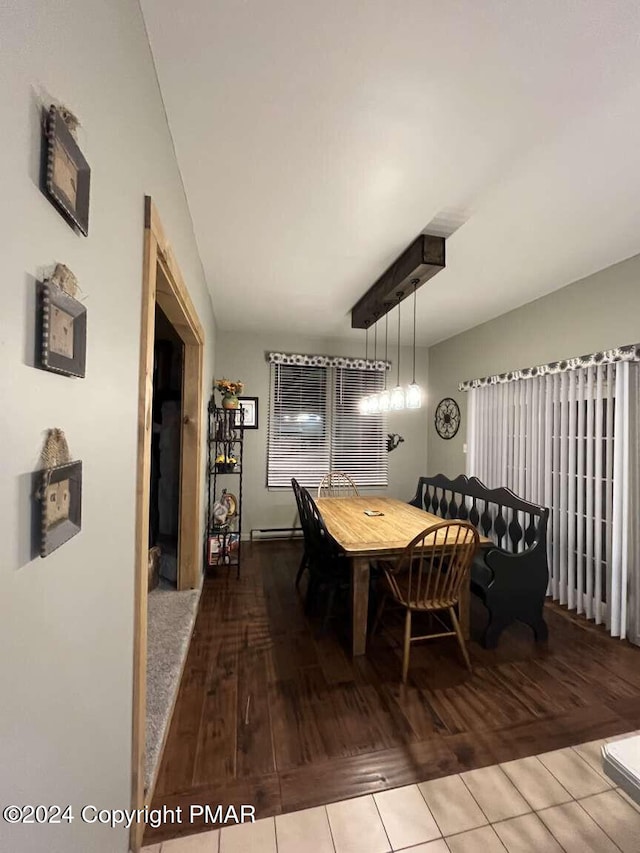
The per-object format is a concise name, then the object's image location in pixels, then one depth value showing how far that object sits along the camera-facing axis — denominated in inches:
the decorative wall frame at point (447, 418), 175.4
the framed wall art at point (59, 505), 22.0
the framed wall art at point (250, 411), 173.0
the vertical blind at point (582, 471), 98.0
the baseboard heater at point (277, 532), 174.7
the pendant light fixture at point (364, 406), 131.3
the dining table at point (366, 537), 85.7
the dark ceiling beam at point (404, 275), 88.7
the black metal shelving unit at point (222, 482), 132.7
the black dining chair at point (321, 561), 97.0
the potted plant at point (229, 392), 139.6
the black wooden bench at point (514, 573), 90.2
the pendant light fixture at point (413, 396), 107.5
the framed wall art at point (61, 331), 21.5
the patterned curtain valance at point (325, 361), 174.4
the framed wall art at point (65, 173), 21.2
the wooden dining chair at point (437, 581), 80.0
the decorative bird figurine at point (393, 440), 194.4
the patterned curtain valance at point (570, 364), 95.1
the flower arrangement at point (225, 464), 138.6
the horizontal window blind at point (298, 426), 178.1
